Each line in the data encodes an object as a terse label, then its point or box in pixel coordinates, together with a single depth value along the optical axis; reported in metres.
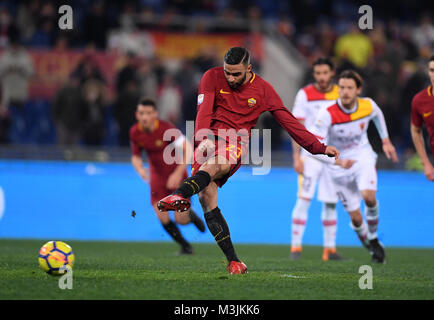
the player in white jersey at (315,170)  20.70
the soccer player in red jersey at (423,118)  18.05
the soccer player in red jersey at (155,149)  21.00
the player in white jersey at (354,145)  18.87
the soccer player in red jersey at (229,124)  13.79
